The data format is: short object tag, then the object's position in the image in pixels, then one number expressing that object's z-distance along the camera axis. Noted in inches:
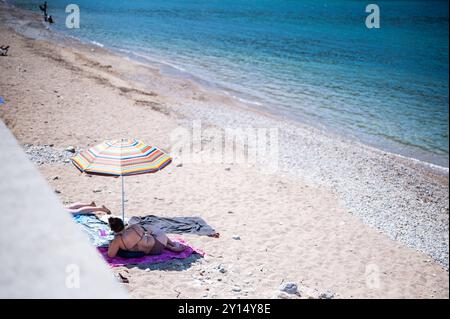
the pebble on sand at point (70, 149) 449.7
